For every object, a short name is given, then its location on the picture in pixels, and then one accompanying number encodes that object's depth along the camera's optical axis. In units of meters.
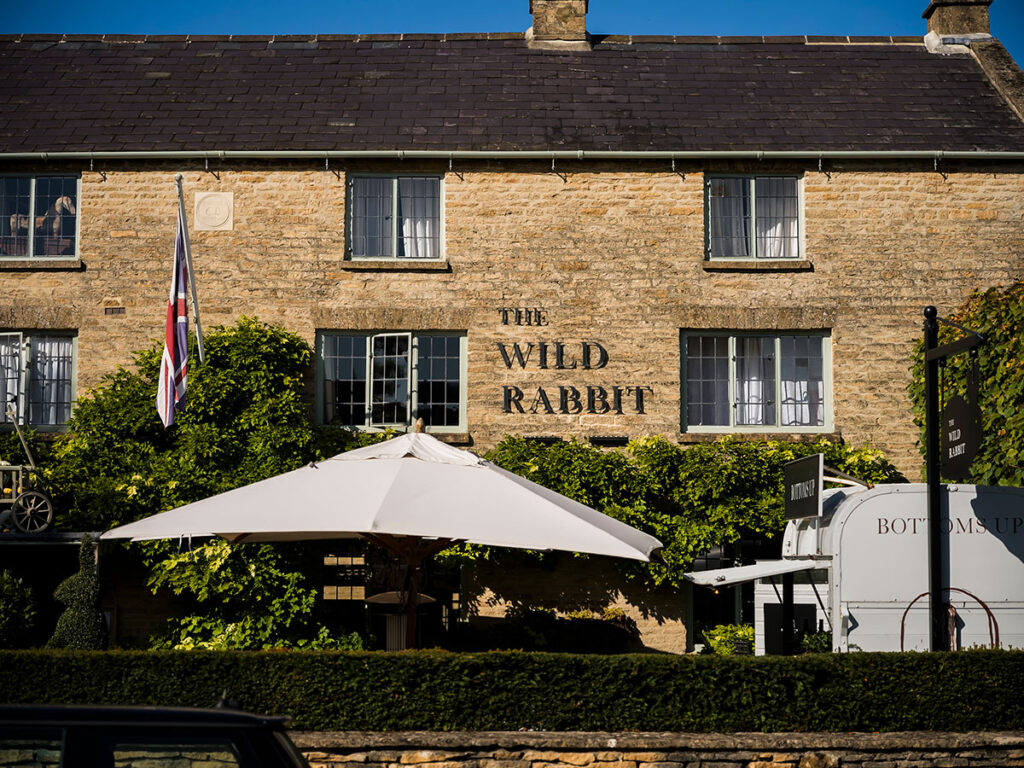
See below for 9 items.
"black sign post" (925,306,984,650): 11.73
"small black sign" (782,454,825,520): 12.95
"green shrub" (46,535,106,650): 13.68
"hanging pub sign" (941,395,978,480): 11.97
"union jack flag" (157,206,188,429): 14.95
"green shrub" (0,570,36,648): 14.93
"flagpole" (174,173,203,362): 15.95
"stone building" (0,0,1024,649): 17.97
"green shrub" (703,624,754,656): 16.64
